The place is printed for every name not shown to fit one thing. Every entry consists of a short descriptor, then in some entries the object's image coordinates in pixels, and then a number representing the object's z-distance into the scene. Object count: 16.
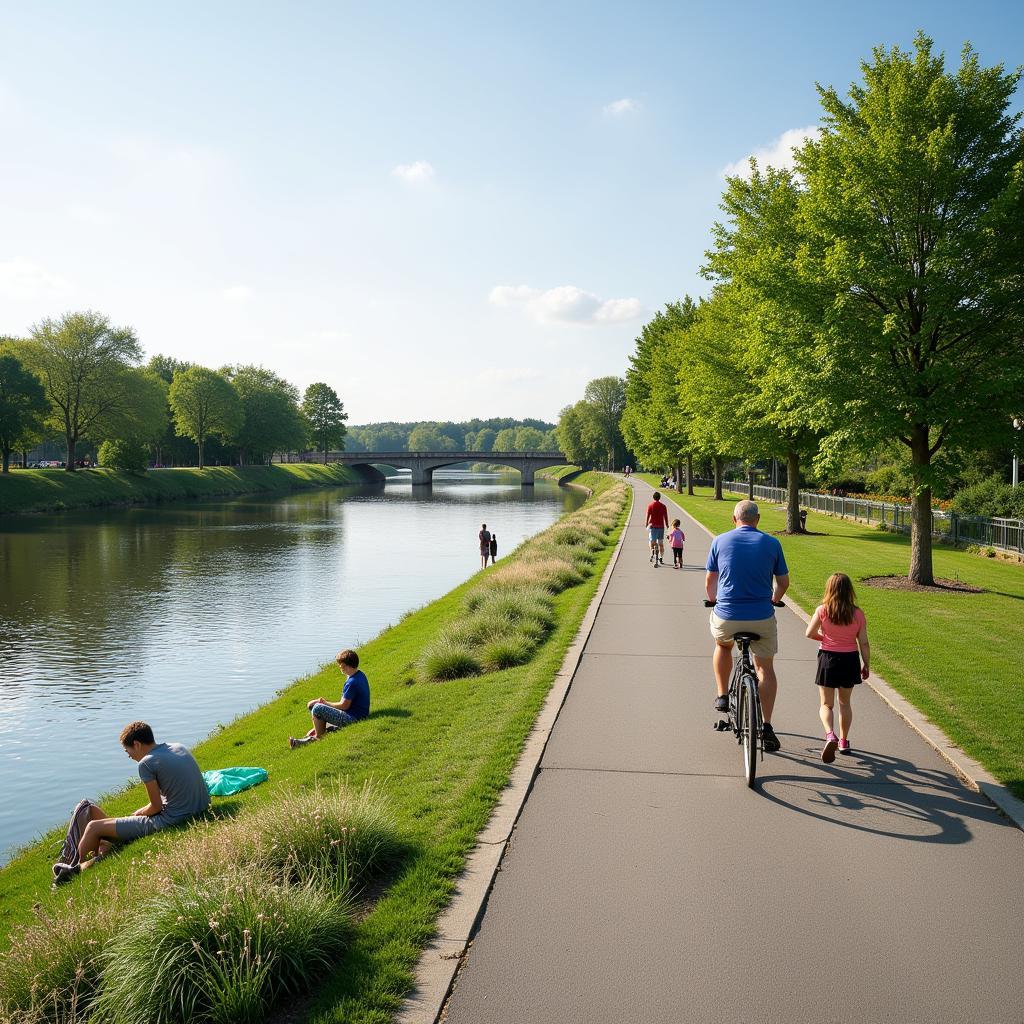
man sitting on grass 7.59
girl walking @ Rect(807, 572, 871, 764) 7.76
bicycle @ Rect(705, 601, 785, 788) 7.20
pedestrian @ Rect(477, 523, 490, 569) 30.56
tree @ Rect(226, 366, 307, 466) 97.38
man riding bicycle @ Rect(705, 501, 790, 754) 7.59
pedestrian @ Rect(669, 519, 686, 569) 22.37
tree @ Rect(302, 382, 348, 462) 124.12
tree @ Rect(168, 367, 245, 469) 86.75
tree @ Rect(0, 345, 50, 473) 57.28
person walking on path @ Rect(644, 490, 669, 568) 22.95
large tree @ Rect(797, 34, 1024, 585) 17.17
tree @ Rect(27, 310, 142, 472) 67.12
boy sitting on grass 10.53
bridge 113.38
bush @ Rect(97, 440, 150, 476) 68.12
